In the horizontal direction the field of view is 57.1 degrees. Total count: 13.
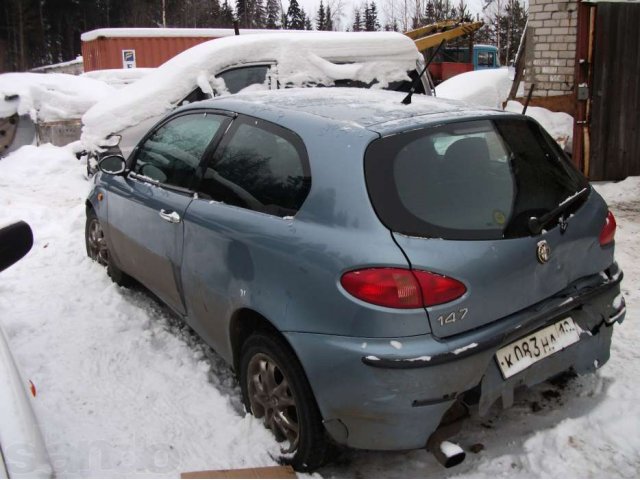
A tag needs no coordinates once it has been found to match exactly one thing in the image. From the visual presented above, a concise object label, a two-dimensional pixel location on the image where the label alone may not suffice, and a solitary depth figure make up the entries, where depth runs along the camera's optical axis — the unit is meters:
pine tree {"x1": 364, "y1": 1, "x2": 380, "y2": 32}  65.06
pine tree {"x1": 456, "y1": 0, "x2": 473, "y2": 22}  44.42
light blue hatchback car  2.18
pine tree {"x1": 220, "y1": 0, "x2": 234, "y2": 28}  53.41
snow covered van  6.72
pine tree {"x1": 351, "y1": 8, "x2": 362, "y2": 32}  68.50
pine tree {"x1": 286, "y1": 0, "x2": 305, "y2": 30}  57.06
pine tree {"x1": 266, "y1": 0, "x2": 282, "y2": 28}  61.19
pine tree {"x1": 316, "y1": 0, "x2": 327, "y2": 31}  61.73
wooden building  7.41
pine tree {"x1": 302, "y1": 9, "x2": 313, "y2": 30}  58.78
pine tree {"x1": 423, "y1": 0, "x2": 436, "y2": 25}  44.22
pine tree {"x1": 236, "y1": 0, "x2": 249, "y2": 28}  55.42
